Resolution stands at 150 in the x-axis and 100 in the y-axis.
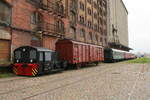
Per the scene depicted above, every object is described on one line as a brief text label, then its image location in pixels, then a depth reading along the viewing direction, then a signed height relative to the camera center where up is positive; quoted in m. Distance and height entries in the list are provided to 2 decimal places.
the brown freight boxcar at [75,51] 20.58 +0.65
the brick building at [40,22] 18.73 +4.88
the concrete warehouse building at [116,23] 65.19 +14.17
